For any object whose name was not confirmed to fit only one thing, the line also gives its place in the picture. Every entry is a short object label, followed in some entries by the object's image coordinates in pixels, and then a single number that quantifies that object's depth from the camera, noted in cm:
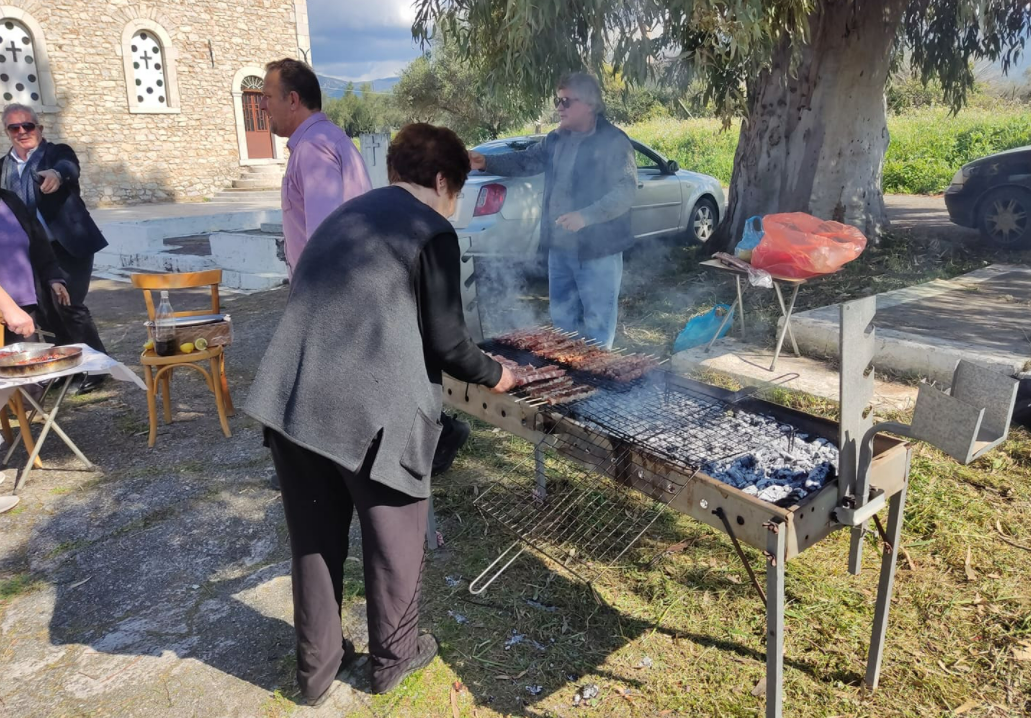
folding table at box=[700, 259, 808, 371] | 543
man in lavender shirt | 339
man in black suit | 531
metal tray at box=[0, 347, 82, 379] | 387
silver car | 759
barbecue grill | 198
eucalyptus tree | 565
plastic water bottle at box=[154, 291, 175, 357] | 486
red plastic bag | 532
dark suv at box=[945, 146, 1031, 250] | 877
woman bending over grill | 214
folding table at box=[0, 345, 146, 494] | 411
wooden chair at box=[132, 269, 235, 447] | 484
